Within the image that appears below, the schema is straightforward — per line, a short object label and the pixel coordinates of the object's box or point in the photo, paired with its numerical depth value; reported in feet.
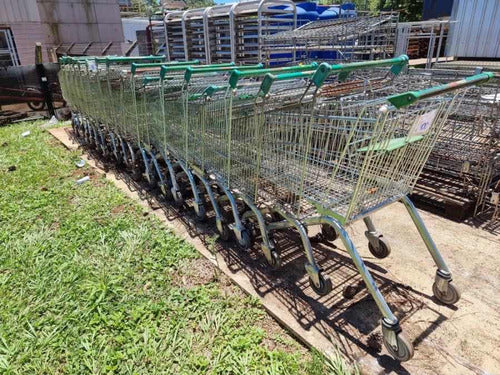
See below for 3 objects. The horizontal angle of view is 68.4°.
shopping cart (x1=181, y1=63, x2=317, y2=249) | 9.70
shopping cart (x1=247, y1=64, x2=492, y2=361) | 6.58
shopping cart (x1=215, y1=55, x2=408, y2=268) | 8.24
